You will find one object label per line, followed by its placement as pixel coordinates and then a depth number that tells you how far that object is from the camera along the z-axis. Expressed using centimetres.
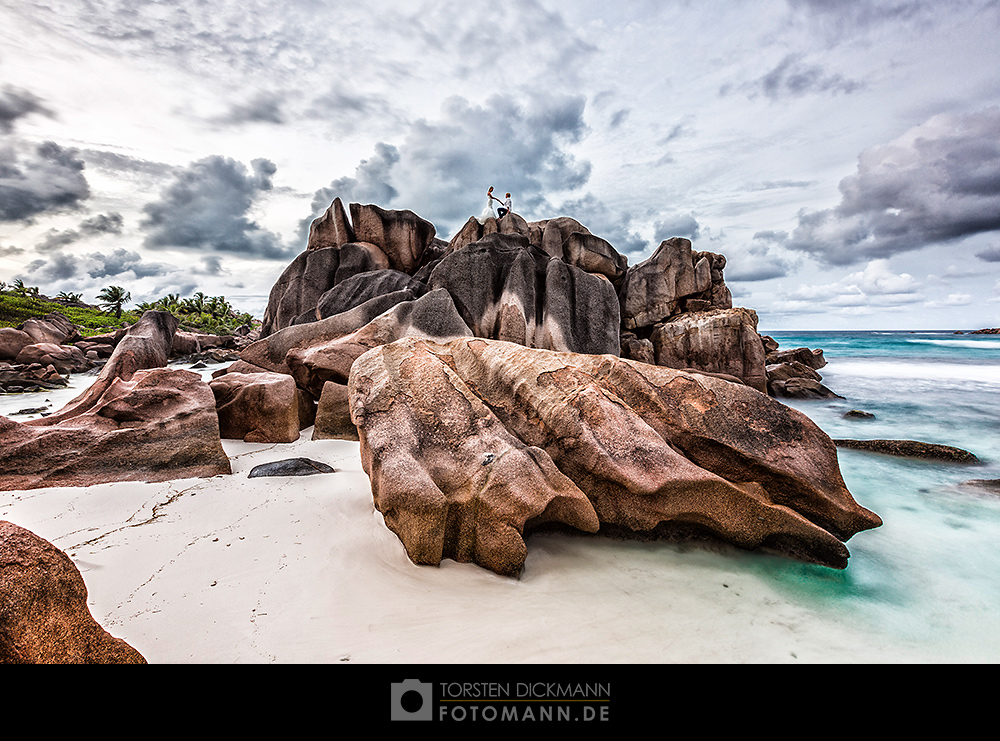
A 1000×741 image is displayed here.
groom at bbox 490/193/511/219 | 1850
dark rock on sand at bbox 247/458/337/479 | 536
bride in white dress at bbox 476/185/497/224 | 1725
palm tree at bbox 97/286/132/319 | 5522
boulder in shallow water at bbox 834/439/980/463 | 841
